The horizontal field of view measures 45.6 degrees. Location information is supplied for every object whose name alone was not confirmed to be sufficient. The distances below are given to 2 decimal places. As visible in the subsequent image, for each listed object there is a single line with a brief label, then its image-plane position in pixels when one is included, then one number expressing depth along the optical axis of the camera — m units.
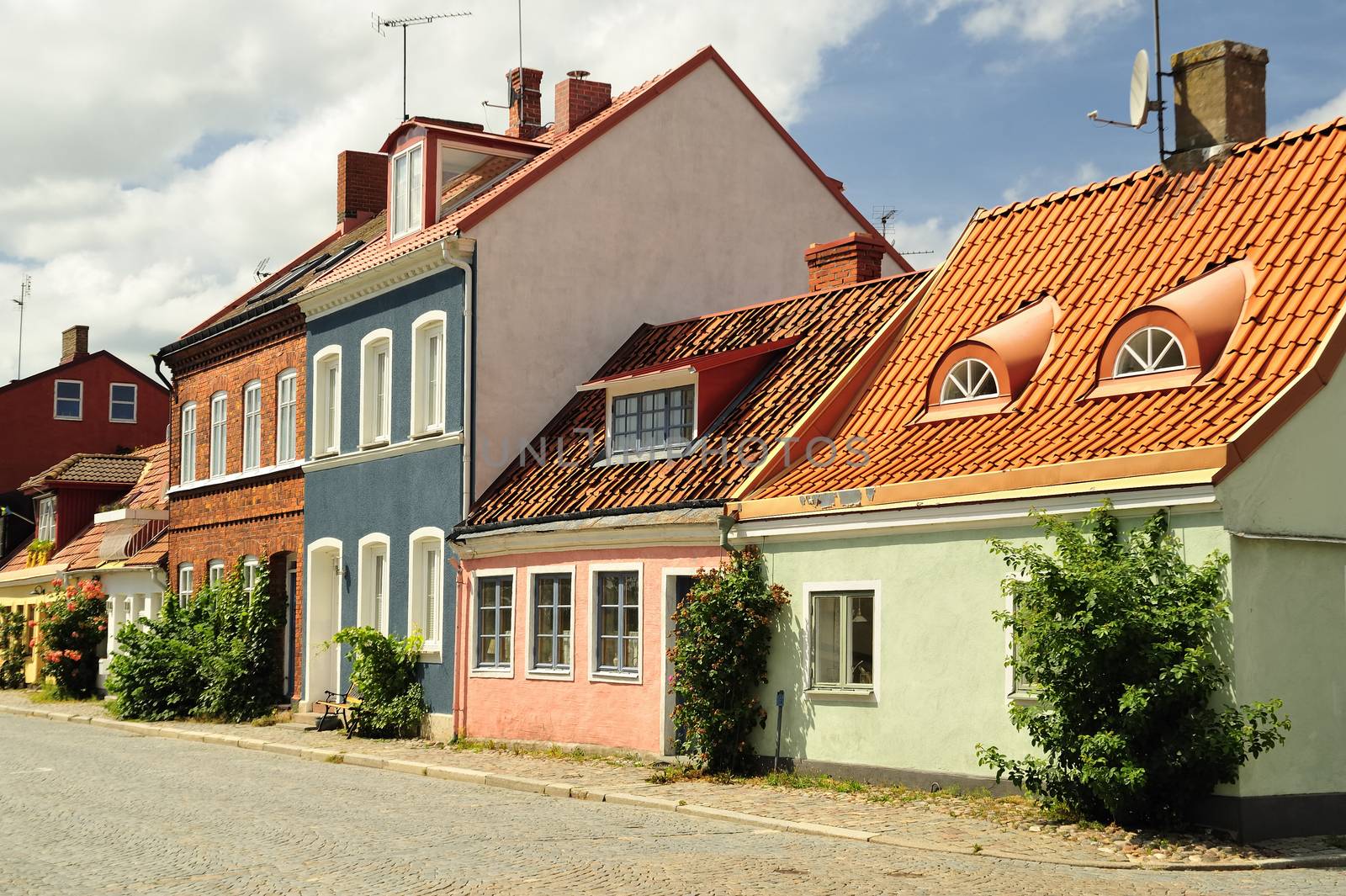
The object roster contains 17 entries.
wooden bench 24.75
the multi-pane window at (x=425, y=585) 24.72
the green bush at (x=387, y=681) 24.22
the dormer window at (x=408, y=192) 26.16
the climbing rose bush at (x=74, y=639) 35.94
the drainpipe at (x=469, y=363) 23.48
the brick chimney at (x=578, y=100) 26.97
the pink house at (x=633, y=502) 19.58
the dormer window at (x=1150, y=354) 15.70
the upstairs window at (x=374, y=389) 26.33
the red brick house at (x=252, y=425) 29.06
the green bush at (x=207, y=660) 28.50
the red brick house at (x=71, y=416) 50.53
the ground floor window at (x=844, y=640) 16.91
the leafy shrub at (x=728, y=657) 17.86
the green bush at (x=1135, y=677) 12.92
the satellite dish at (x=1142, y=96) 18.33
